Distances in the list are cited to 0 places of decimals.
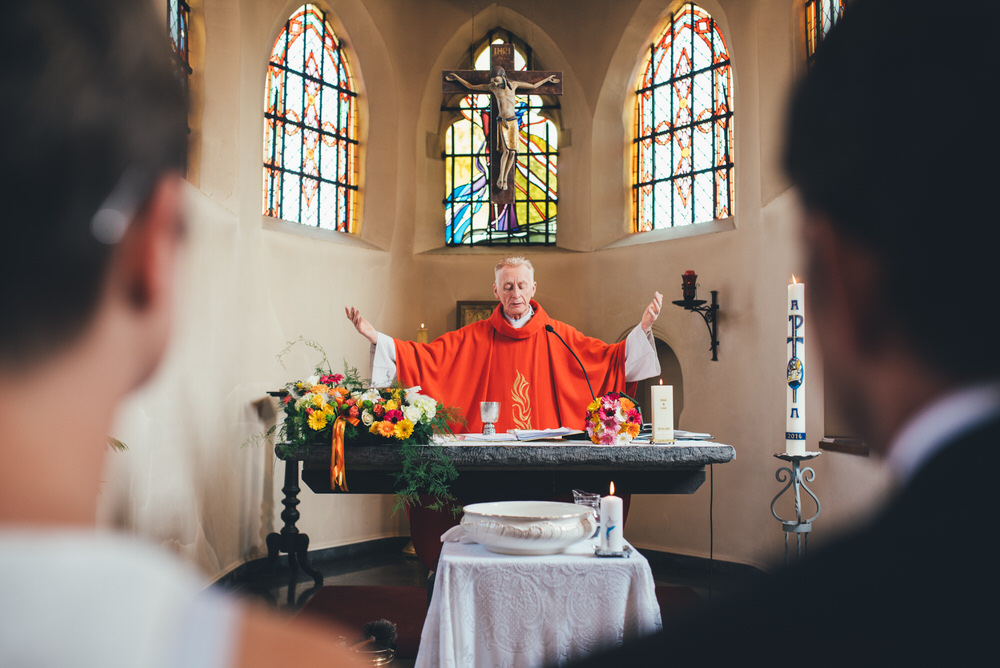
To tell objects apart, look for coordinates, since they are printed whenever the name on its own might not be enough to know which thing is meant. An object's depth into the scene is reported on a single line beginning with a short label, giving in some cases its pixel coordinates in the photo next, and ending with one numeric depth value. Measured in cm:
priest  463
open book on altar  343
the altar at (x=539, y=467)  311
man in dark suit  36
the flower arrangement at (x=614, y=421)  318
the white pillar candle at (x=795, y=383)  342
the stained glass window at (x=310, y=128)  670
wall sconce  617
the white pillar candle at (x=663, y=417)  320
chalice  355
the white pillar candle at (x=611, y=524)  217
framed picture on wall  738
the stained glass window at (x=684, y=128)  679
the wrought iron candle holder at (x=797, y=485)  339
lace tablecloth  207
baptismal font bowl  210
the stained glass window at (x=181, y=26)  506
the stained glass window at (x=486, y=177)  778
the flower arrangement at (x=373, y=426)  311
